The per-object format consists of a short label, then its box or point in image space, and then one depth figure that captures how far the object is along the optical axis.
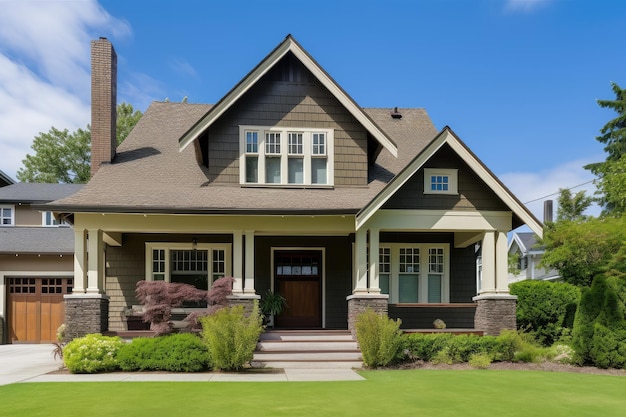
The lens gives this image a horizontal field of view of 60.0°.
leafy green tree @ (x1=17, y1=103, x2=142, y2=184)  40.06
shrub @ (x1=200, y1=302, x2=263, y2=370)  11.77
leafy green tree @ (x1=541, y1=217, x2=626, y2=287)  20.36
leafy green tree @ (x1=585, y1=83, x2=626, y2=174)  39.00
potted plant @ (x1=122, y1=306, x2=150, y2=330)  15.02
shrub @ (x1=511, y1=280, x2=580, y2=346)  16.08
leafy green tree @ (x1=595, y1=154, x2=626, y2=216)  21.39
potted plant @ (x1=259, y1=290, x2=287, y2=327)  15.77
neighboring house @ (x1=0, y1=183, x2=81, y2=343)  21.33
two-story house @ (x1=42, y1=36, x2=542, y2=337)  14.16
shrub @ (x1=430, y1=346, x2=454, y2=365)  13.20
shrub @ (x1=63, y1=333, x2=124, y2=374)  11.92
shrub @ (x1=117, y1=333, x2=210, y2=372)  12.16
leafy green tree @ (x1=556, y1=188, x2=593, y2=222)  34.50
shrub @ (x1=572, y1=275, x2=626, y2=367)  12.80
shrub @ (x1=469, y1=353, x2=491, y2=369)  12.82
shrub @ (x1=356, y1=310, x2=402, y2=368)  12.52
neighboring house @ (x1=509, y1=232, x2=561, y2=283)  41.06
